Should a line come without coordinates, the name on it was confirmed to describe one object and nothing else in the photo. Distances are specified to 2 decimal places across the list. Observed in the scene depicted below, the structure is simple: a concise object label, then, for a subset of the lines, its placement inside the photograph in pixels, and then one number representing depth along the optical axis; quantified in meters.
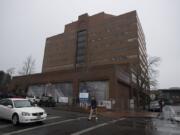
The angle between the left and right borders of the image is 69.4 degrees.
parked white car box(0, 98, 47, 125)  7.55
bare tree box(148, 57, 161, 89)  25.83
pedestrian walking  10.40
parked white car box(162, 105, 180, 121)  11.26
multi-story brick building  20.79
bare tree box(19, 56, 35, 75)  40.90
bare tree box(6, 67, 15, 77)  47.97
